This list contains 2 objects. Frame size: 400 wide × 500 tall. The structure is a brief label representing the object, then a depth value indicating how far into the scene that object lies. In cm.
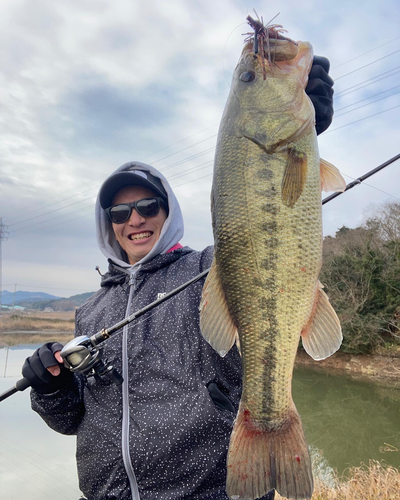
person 66
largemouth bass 55
